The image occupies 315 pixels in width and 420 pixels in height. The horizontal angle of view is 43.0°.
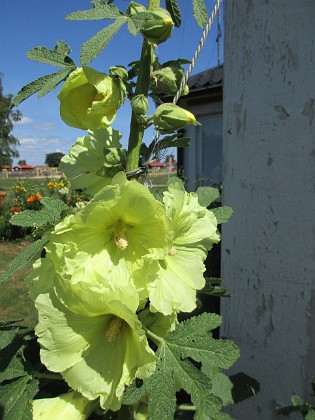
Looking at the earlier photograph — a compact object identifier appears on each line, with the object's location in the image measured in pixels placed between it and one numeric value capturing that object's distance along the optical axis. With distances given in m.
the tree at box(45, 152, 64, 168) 57.74
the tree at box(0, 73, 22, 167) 28.17
